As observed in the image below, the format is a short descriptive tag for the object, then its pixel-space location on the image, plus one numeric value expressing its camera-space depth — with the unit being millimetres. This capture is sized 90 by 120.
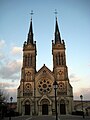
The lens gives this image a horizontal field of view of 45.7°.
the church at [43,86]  32178
